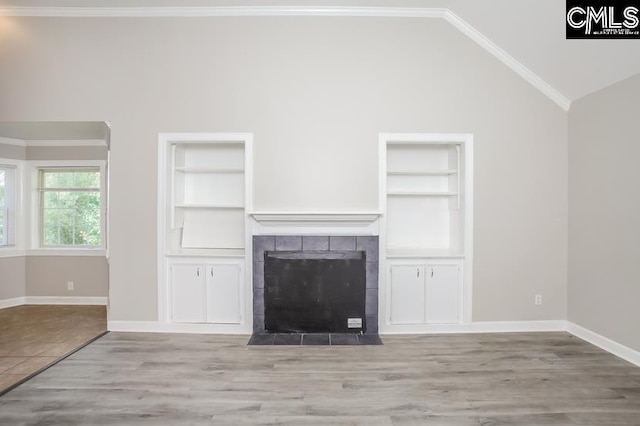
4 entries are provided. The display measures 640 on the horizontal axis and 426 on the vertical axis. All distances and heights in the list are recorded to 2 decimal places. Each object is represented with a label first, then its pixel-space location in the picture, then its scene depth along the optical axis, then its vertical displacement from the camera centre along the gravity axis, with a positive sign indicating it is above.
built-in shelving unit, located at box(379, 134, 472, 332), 3.87 -0.54
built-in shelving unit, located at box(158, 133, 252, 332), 3.87 -0.53
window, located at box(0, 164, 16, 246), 5.02 +0.06
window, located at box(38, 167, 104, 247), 5.25 +0.03
